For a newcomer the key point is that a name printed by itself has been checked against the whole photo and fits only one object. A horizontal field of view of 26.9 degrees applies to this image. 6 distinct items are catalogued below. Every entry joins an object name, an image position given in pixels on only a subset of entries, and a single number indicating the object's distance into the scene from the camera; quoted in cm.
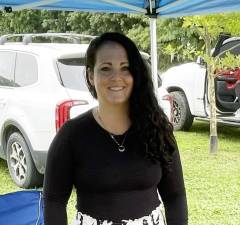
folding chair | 326
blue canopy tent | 350
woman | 192
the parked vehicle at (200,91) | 805
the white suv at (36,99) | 511
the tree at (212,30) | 691
